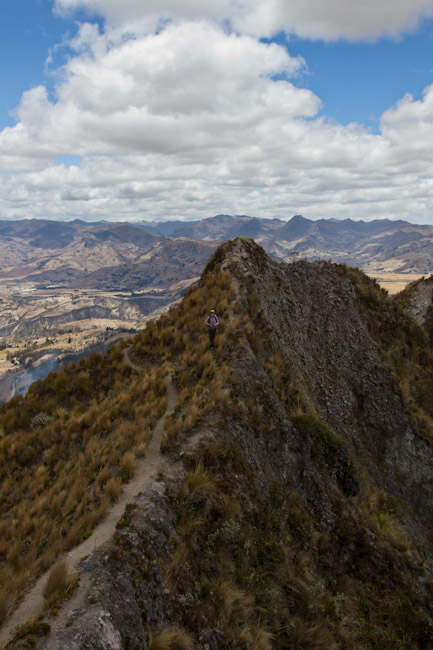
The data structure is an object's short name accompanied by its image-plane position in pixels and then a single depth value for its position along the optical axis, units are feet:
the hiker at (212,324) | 57.36
